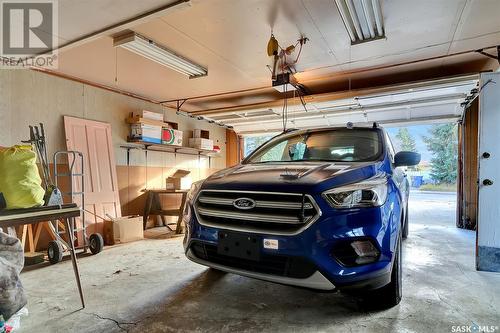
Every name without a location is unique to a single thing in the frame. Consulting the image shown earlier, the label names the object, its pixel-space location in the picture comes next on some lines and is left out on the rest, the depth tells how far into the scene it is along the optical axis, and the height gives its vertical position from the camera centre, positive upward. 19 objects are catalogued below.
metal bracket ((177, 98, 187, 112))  6.22 +1.37
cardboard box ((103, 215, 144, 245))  4.52 -1.08
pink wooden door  4.61 -0.05
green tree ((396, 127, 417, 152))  20.95 +1.97
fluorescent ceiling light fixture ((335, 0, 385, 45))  2.57 +1.46
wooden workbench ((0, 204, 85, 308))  1.78 -0.36
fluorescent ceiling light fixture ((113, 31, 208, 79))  3.22 +1.39
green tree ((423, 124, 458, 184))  18.36 +0.83
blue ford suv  1.67 -0.38
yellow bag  1.88 -0.10
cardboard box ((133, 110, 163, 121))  5.59 +0.98
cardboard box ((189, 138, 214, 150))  6.94 +0.51
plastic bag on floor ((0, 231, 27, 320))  1.53 -0.62
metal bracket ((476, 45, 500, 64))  3.80 +1.51
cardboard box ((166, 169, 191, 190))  6.20 -0.39
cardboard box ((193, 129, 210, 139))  7.08 +0.77
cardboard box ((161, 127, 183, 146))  5.84 +0.57
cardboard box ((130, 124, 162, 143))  5.45 +0.60
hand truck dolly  3.43 -0.74
